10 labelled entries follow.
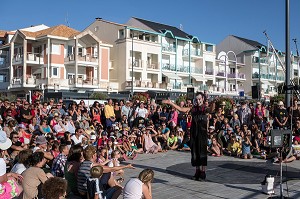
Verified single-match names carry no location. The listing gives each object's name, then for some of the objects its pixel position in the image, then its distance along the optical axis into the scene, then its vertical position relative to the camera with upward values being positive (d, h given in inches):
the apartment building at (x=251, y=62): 2610.7 +287.6
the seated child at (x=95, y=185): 239.3 -49.6
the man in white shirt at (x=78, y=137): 498.6 -41.6
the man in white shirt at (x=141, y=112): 682.9 -12.4
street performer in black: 341.1 -27.1
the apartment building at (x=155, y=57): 1897.1 +261.5
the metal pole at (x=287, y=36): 457.1 +82.4
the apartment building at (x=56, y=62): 1705.2 +196.8
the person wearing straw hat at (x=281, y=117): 539.8 -17.2
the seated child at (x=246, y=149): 511.2 -59.0
